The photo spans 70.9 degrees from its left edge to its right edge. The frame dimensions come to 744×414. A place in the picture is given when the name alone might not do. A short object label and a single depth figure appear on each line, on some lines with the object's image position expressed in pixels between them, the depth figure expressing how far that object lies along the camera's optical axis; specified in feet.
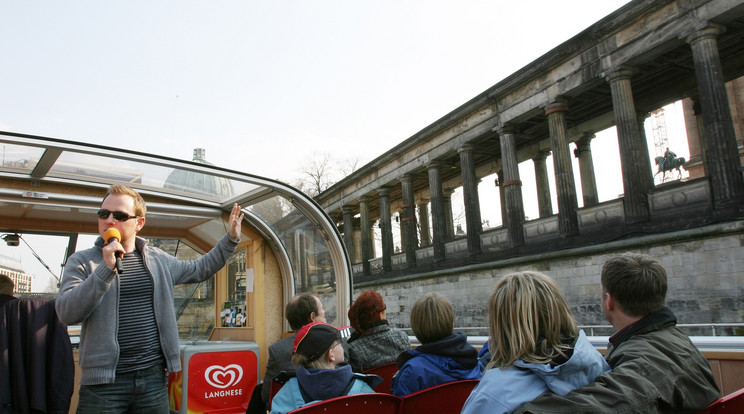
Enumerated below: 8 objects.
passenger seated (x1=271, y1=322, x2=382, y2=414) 8.63
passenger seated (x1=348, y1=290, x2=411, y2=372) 14.08
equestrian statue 86.07
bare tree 153.32
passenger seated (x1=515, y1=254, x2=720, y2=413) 5.81
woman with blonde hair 6.11
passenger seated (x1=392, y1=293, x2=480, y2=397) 10.16
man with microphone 7.75
